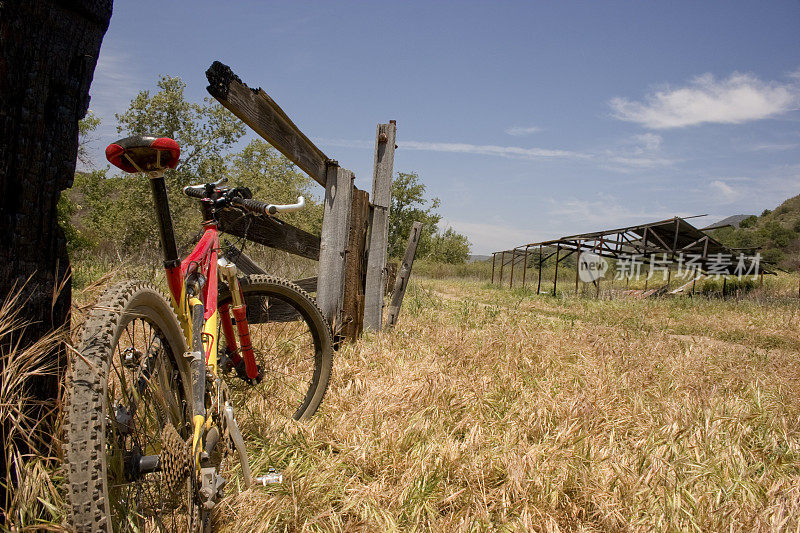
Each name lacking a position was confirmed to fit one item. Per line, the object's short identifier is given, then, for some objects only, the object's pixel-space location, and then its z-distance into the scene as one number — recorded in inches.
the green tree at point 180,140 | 976.3
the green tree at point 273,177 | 1103.6
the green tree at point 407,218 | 2007.9
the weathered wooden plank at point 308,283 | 160.1
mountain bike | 42.3
